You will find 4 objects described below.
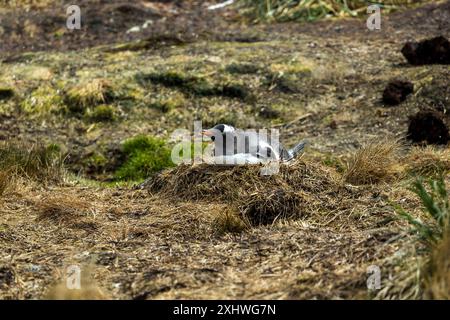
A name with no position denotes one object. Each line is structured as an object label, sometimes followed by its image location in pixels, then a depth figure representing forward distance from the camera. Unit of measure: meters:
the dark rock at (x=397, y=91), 16.79
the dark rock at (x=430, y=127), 14.26
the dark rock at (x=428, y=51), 18.11
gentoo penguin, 11.86
